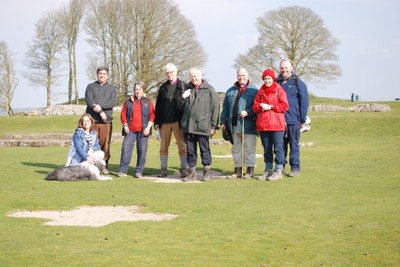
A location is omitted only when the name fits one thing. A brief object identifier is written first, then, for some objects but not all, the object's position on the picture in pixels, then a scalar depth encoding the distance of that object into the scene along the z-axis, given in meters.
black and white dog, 12.98
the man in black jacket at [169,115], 13.50
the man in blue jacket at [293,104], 13.09
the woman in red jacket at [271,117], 12.55
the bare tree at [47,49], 56.03
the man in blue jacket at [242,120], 13.06
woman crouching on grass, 13.19
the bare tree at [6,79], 53.62
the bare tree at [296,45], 59.19
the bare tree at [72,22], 55.72
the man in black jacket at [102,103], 14.34
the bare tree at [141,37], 52.47
